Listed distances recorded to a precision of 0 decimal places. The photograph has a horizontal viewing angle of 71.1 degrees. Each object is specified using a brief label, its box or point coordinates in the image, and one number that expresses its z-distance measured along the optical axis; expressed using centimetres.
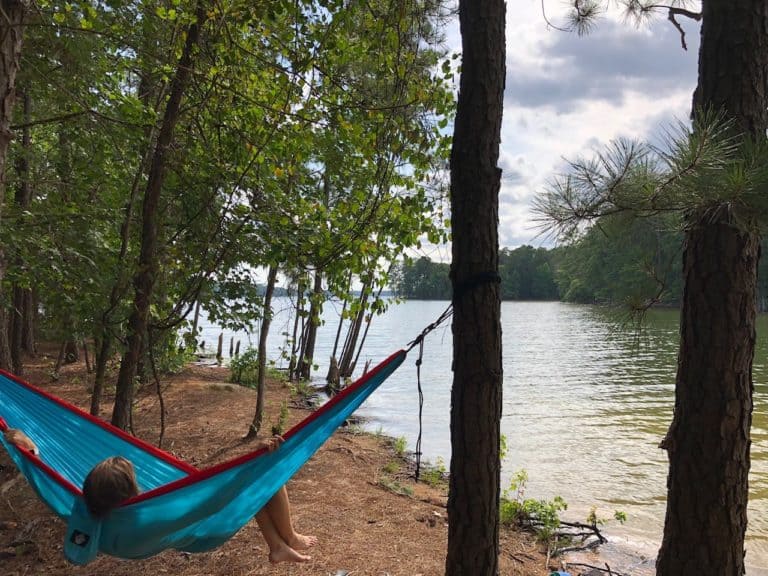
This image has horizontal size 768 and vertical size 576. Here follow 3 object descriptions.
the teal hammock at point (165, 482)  190
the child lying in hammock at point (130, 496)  193
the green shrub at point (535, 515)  382
